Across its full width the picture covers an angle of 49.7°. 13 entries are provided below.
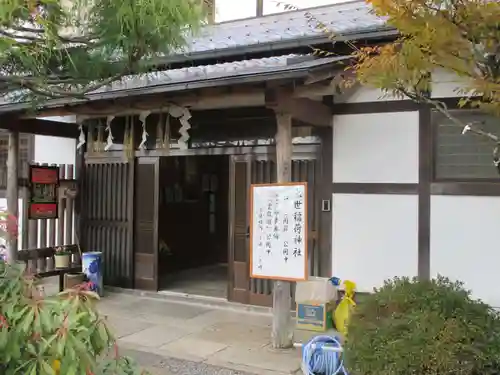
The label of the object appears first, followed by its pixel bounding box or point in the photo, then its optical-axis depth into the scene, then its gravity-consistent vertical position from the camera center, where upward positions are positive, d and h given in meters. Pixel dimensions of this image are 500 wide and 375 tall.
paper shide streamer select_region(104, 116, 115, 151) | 8.65 +1.02
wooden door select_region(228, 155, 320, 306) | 8.04 -0.43
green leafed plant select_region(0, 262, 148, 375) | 2.18 -0.59
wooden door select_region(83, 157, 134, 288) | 9.47 -0.37
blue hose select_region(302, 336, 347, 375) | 5.22 -1.59
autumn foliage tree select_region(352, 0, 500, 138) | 3.59 +1.05
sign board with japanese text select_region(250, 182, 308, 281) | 6.24 -0.42
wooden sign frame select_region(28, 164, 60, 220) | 8.88 -0.03
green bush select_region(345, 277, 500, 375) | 4.08 -1.09
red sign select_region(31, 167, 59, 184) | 8.91 +0.31
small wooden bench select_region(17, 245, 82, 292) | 8.85 -1.20
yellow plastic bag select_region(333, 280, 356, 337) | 6.29 -1.31
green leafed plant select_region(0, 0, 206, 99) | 4.01 +1.24
